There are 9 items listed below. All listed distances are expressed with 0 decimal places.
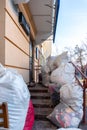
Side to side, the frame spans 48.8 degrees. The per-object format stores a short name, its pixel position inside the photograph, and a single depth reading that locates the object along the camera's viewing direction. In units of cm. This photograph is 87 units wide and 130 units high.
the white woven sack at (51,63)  284
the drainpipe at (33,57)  420
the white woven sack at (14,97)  103
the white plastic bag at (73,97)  174
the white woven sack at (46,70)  290
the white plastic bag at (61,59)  264
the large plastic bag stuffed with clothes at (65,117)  168
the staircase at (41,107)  175
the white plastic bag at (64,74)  215
